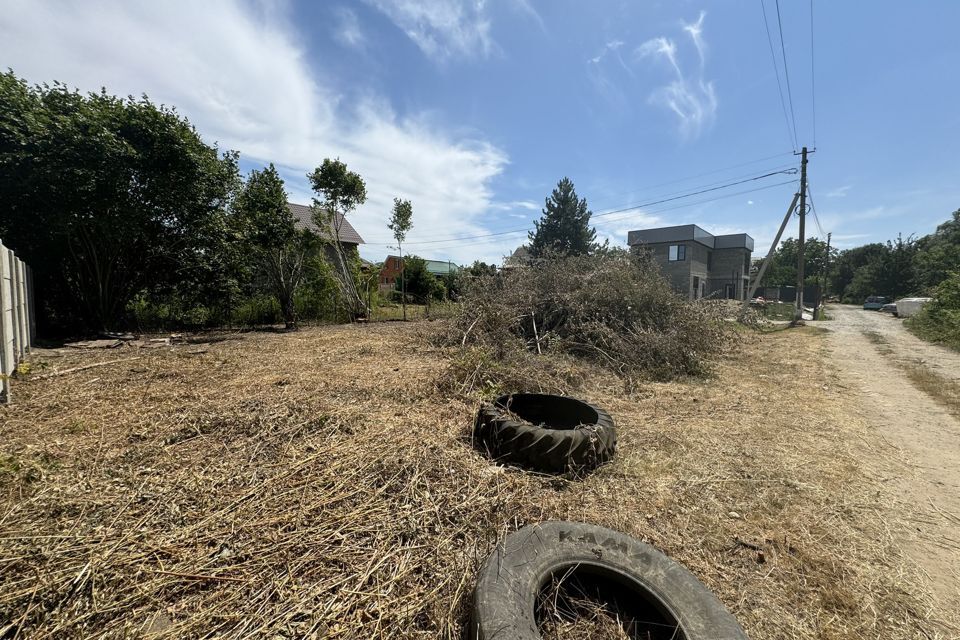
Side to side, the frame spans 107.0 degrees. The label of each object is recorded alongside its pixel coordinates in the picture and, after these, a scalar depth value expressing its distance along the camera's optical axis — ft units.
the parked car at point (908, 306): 59.81
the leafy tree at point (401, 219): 41.29
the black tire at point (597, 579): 4.19
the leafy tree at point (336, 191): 35.81
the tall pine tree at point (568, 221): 73.97
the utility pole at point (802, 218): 43.73
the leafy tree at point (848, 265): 146.41
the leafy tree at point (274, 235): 30.35
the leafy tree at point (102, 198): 20.97
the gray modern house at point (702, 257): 82.48
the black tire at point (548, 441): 7.97
